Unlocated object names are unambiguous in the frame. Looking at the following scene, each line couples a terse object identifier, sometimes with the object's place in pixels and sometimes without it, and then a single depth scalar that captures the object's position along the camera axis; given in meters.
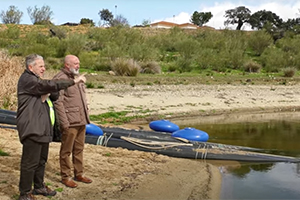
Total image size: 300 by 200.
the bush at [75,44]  31.52
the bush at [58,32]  43.88
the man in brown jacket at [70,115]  6.56
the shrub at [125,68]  25.34
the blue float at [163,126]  12.48
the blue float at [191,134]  11.17
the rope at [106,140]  10.64
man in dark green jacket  5.68
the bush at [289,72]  30.32
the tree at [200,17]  85.88
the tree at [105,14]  82.83
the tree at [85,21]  69.44
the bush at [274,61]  33.75
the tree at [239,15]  76.06
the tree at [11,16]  63.50
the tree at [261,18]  72.94
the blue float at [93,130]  10.91
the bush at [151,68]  27.81
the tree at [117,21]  61.31
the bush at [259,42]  42.84
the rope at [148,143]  10.36
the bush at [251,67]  32.78
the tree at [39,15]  65.06
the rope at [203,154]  10.31
